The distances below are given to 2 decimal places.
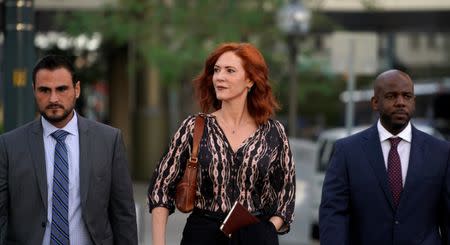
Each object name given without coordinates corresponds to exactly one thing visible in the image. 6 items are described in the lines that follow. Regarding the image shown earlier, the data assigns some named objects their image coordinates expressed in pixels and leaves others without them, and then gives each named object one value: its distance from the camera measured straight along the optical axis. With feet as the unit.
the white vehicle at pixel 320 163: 85.38
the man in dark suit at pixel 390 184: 33.25
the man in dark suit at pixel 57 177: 30.73
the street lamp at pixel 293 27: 97.86
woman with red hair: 31.86
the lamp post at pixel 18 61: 47.85
